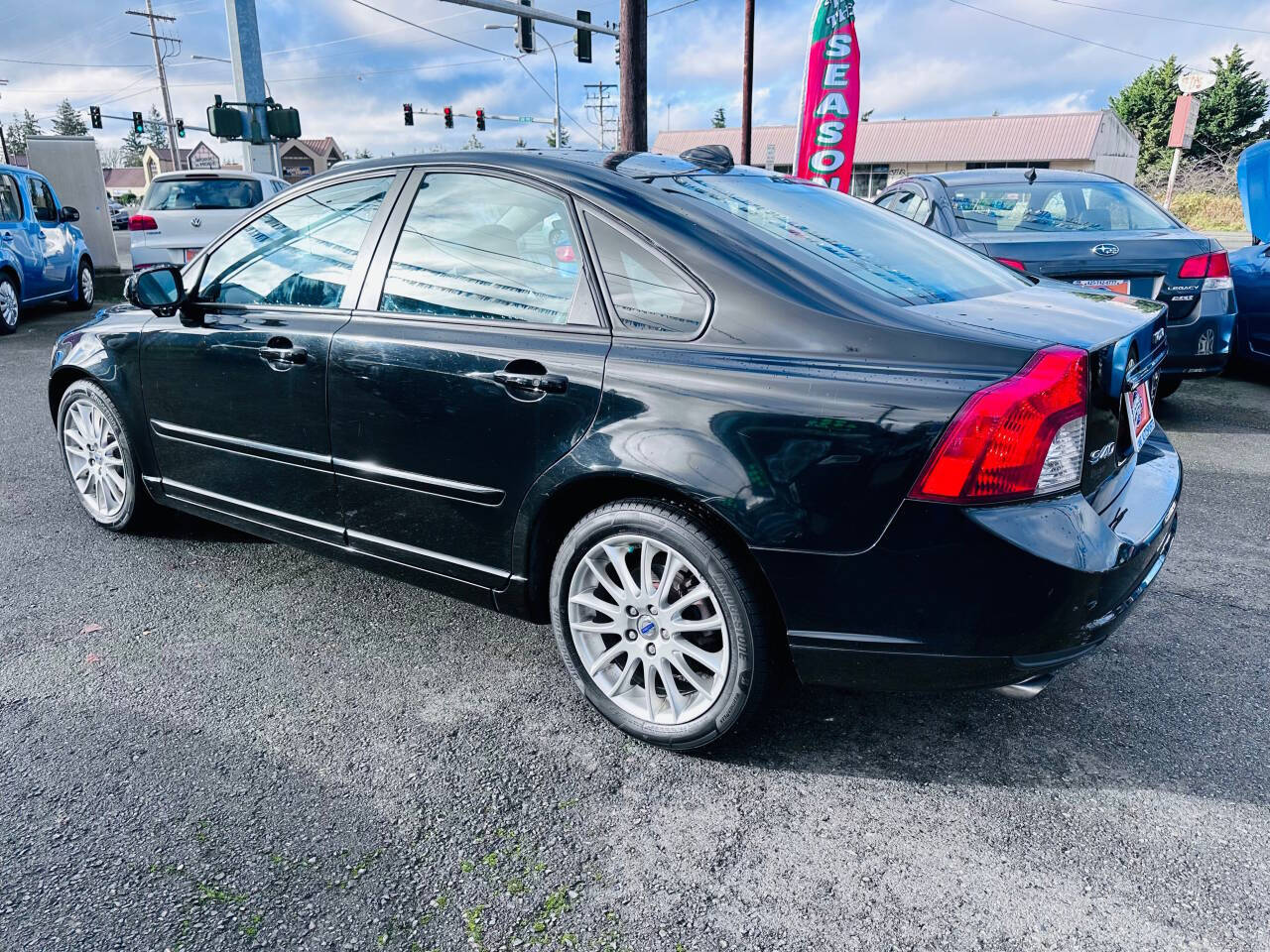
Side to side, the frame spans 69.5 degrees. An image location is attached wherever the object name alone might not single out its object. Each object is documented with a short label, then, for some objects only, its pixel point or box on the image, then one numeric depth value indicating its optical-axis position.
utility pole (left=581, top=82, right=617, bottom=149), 75.94
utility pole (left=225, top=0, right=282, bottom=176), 15.27
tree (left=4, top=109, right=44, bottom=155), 141.32
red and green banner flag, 12.44
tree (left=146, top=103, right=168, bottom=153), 154.50
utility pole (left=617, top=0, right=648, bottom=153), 11.82
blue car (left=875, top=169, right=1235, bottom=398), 5.45
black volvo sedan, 2.04
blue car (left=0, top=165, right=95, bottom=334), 10.55
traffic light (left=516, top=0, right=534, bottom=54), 19.31
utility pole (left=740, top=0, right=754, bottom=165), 25.02
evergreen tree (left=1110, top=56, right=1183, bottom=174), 52.22
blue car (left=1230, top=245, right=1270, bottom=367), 6.80
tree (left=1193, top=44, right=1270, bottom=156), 49.78
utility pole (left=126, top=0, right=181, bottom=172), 57.12
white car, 11.54
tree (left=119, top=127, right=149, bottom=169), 137.25
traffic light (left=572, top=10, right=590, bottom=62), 21.73
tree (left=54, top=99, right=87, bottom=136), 133.62
